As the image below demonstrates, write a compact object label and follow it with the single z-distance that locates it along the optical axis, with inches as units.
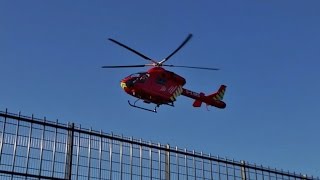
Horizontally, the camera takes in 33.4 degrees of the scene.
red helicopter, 1540.4
